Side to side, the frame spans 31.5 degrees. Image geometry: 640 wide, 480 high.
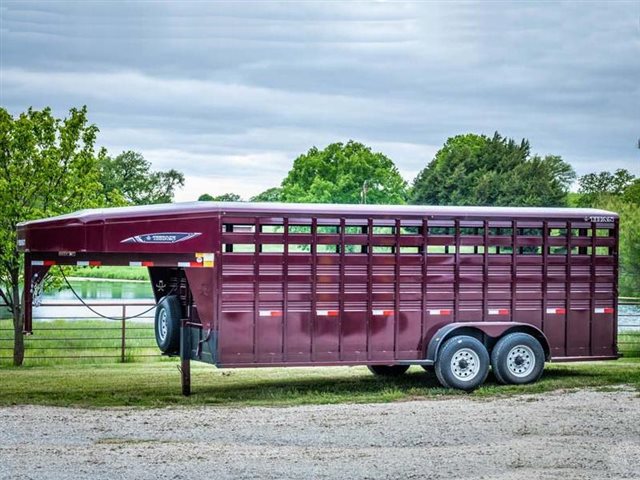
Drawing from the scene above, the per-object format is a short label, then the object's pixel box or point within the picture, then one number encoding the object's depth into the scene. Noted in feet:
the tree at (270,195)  327.88
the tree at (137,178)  271.69
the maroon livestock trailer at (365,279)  52.42
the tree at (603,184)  310.04
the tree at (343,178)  291.99
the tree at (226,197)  255.86
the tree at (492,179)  269.03
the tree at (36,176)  78.38
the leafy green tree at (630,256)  212.27
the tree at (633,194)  265.97
